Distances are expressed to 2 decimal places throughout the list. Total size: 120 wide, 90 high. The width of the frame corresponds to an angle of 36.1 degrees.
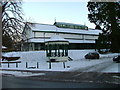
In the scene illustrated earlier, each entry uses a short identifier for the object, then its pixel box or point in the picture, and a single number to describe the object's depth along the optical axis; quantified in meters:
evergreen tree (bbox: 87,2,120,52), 30.52
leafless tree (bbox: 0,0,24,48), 31.11
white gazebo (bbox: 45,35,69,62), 31.98
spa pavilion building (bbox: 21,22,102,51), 54.59
